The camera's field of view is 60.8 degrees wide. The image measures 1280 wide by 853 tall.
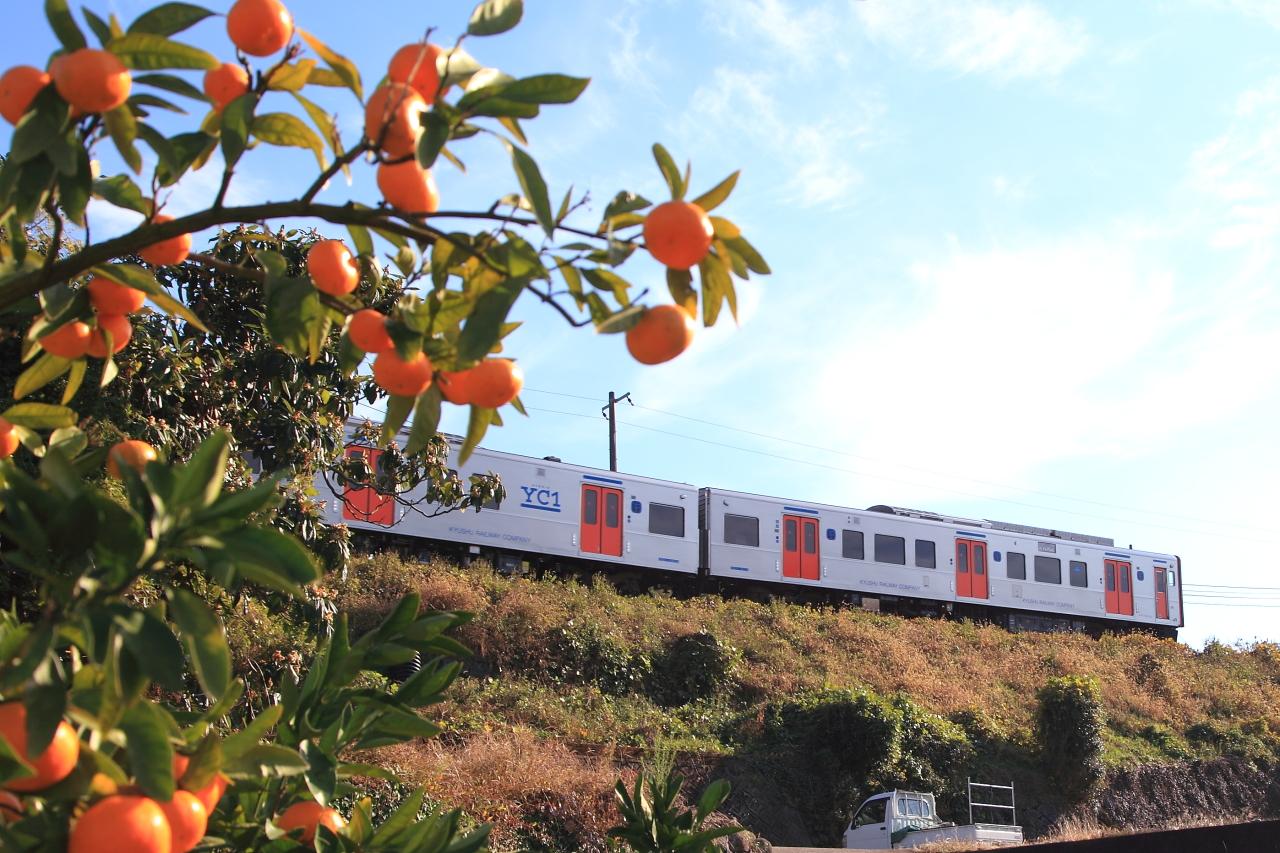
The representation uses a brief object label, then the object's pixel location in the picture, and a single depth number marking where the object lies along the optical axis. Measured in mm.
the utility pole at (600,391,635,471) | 32281
